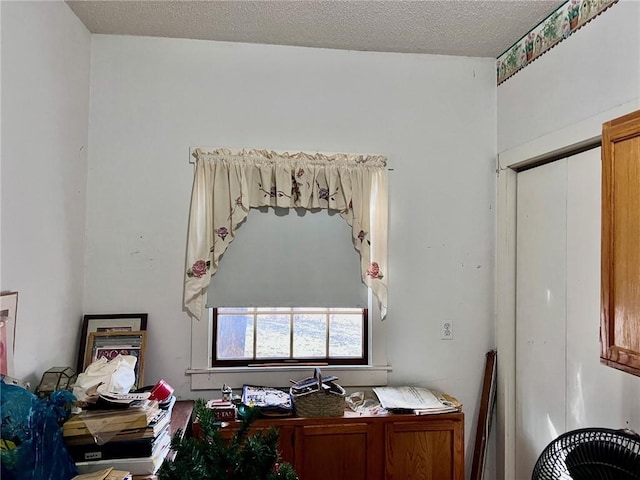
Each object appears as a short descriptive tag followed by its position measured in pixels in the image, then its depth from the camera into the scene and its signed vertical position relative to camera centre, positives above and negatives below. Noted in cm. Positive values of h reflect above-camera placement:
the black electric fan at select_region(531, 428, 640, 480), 117 -58
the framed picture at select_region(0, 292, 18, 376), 143 -28
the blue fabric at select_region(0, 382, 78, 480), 111 -53
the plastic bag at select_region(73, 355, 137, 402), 145 -46
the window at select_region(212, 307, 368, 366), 226 -45
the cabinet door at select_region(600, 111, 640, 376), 119 +5
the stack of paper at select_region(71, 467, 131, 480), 124 -67
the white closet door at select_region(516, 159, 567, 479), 193 -25
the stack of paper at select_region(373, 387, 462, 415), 196 -71
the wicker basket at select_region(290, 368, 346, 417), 191 -68
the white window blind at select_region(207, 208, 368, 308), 219 -5
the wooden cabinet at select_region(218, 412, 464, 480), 190 -88
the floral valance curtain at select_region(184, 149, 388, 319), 216 +31
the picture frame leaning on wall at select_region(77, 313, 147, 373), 205 -36
